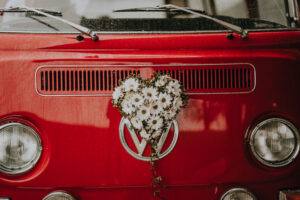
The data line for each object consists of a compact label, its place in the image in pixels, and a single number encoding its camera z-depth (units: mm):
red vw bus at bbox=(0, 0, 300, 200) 1815
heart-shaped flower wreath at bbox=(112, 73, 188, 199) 1758
